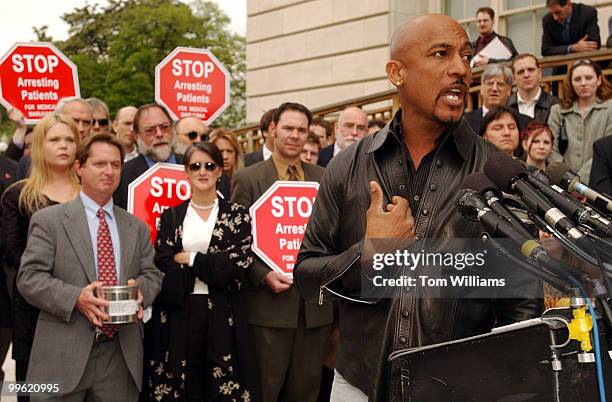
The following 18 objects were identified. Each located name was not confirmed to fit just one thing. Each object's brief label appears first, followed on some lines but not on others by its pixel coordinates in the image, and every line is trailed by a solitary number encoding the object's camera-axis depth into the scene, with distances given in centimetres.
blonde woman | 603
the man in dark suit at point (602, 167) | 652
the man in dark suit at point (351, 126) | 870
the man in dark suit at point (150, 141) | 749
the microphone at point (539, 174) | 216
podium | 196
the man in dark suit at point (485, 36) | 1157
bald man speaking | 276
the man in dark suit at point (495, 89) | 818
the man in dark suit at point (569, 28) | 1084
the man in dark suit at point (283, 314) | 662
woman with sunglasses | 620
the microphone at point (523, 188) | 194
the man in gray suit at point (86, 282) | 552
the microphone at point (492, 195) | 202
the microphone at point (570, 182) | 219
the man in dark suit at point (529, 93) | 881
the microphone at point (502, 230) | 193
